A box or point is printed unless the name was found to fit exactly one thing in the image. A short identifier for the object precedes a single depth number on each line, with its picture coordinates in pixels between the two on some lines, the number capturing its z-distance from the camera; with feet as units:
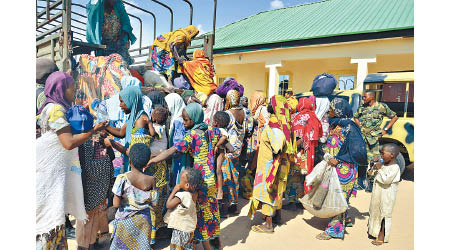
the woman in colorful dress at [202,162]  8.23
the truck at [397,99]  18.40
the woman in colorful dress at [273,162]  10.50
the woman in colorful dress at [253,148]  14.85
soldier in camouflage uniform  17.38
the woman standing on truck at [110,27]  13.30
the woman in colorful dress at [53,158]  5.74
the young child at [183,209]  7.28
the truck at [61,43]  10.29
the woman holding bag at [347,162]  10.67
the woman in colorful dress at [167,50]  16.16
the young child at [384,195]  9.87
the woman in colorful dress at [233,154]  12.26
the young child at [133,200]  6.66
